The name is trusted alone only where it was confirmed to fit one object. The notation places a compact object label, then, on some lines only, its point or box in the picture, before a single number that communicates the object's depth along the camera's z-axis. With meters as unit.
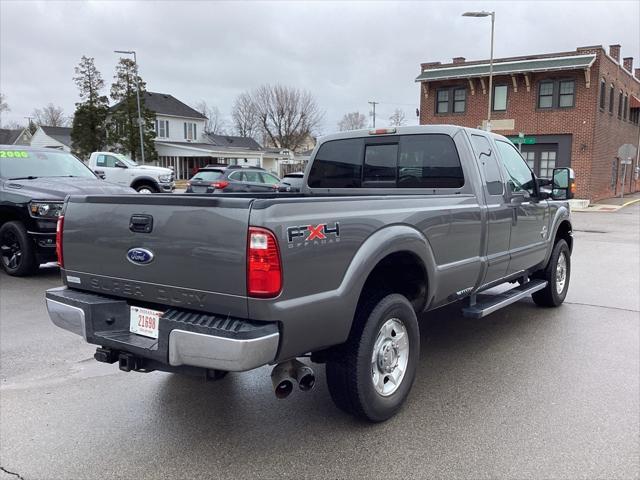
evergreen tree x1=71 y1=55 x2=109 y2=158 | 43.56
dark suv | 19.28
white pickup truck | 20.81
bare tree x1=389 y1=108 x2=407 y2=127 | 72.14
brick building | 25.86
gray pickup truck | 2.71
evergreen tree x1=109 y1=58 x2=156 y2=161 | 43.06
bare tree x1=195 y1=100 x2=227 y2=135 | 87.86
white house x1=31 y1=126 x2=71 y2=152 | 57.28
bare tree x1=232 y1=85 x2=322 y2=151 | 63.53
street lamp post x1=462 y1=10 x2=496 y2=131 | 20.70
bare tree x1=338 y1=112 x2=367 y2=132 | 83.56
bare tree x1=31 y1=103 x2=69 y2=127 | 93.81
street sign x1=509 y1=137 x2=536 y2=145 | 27.05
